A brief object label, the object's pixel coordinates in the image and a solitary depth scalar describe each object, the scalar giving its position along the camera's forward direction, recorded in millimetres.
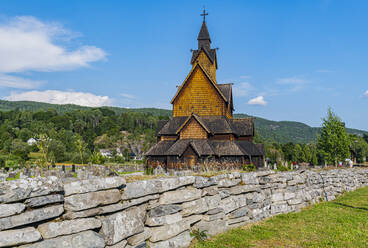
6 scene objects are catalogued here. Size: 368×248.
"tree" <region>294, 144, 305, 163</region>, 83894
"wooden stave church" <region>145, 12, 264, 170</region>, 27453
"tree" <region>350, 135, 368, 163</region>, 94838
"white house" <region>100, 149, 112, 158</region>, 112950
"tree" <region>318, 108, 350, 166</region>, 34781
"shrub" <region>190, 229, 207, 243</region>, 6229
